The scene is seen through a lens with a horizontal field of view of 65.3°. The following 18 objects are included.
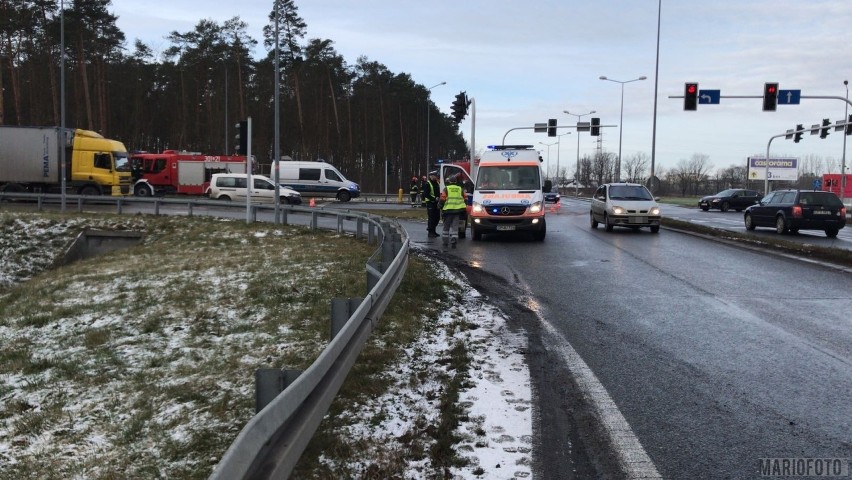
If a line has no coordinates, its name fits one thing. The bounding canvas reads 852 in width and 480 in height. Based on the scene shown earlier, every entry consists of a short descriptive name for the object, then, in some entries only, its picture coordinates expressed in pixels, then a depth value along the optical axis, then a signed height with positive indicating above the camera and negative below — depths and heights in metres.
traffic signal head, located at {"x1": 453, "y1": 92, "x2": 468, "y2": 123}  23.92 +3.12
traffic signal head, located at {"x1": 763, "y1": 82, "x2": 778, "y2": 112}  30.41 +4.74
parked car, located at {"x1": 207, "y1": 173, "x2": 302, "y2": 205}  35.84 -0.08
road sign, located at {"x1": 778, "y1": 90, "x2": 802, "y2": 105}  31.70 +4.93
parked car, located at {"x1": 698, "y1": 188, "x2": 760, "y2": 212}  45.56 -0.14
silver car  20.80 -0.34
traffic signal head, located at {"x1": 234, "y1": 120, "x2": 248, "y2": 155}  20.22 +1.57
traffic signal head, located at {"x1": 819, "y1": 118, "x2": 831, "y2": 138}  35.69 +3.82
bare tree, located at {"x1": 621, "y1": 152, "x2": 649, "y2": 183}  122.56 +5.32
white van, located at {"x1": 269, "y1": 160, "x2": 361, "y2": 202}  42.56 +0.59
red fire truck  41.22 +1.04
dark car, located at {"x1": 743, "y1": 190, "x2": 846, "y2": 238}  21.67 -0.40
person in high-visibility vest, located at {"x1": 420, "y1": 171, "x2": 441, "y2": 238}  17.54 -0.22
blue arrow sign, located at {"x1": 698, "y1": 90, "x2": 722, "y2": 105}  31.63 +4.81
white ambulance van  17.39 +0.02
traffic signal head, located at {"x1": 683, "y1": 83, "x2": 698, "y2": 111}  30.89 +4.73
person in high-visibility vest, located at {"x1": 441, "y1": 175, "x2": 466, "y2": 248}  15.71 -0.37
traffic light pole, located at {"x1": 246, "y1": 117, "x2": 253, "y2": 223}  19.67 +0.26
